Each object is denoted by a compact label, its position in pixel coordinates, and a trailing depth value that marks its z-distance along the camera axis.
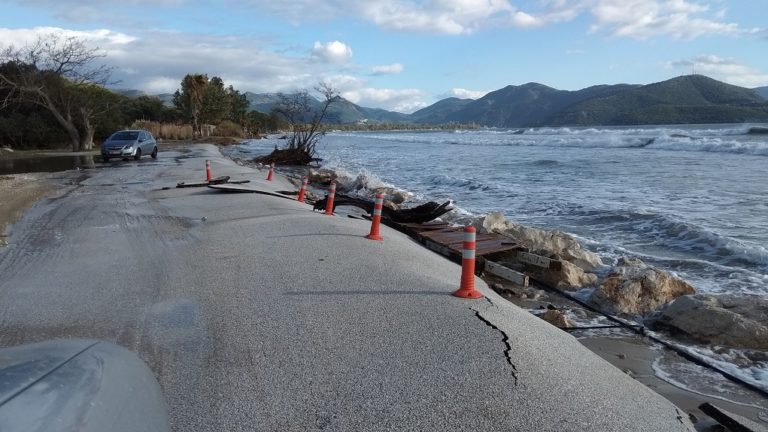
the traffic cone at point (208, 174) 18.77
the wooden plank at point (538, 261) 9.08
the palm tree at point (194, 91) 71.41
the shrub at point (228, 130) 79.58
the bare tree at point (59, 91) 34.41
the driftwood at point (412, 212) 12.99
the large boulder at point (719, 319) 6.30
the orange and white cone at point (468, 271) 6.16
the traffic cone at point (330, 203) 12.30
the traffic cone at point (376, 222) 9.52
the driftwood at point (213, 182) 17.50
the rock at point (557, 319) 6.89
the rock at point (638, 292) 7.74
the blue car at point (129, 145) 29.66
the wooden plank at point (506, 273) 8.23
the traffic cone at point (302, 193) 15.30
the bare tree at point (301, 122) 37.62
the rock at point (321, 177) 26.31
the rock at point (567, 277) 8.85
